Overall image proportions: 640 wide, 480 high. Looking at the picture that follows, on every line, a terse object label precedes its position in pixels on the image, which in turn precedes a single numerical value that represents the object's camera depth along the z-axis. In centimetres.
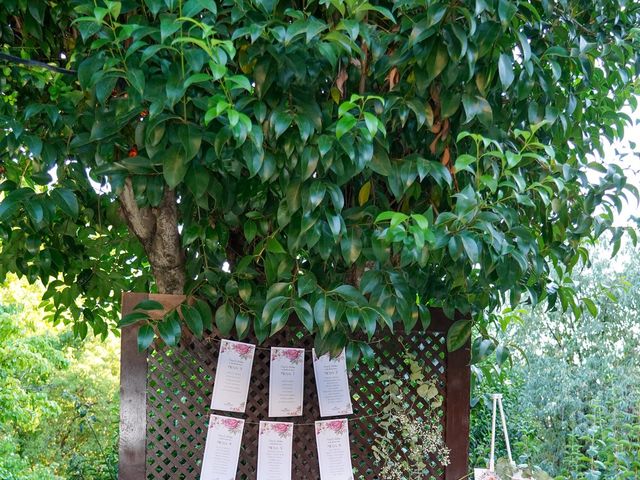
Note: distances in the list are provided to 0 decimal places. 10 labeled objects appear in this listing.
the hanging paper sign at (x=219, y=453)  246
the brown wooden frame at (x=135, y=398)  243
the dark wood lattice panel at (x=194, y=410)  250
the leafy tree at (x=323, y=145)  174
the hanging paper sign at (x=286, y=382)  249
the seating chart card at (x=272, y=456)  248
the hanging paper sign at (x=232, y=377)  247
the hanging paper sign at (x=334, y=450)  253
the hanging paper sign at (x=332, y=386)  254
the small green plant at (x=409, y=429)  258
